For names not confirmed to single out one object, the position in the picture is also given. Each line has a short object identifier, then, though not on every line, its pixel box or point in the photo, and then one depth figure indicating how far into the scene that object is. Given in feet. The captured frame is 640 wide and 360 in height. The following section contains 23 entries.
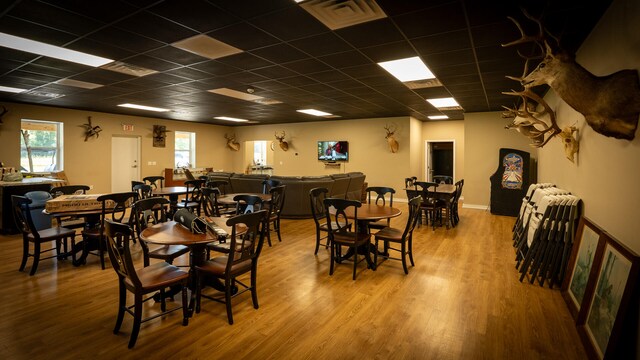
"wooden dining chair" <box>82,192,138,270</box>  12.65
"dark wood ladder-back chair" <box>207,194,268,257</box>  10.37
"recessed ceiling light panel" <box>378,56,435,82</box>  14.14
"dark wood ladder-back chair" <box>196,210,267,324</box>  8.43
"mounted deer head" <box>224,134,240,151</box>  43.55
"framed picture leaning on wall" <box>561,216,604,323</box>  8.50
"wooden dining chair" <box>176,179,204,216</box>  18.65
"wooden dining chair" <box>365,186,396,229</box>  16.52
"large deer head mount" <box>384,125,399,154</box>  32.53
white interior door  32.58
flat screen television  35.65
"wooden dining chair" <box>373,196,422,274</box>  12.36
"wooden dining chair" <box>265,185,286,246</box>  16.31
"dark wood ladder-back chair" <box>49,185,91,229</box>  14.10
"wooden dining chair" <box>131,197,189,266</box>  9.71
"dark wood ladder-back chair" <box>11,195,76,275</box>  11.77
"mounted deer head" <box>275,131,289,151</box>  39.68
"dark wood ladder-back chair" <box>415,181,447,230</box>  20.44
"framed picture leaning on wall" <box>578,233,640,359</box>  6.48
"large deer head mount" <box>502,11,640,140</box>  7.06
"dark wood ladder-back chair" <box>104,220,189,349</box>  7.41
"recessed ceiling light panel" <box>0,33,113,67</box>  11.93
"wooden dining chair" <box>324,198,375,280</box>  11.98
